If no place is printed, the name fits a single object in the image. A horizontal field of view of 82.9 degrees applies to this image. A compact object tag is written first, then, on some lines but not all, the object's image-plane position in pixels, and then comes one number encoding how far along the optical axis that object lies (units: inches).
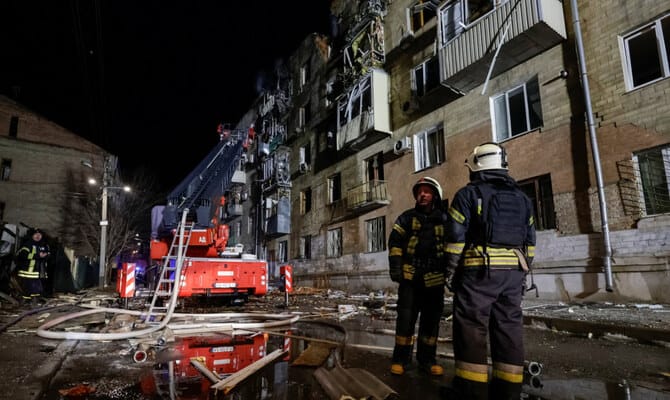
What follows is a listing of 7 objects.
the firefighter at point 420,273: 149.4
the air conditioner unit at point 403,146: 600.1
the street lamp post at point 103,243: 849.8
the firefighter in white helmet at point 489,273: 111.0
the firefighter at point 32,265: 451.8
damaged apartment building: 336.8
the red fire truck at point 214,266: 367.9
